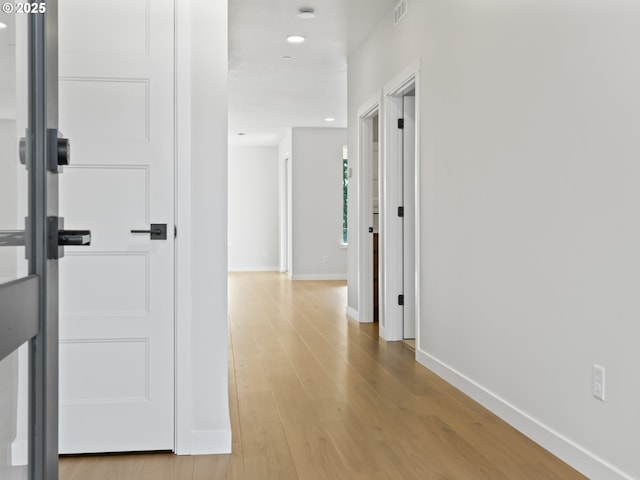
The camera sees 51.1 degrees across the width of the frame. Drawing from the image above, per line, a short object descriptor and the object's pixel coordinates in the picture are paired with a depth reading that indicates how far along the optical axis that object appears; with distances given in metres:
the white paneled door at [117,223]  2.71
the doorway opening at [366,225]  6.32
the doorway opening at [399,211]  5.29
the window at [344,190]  11.62
